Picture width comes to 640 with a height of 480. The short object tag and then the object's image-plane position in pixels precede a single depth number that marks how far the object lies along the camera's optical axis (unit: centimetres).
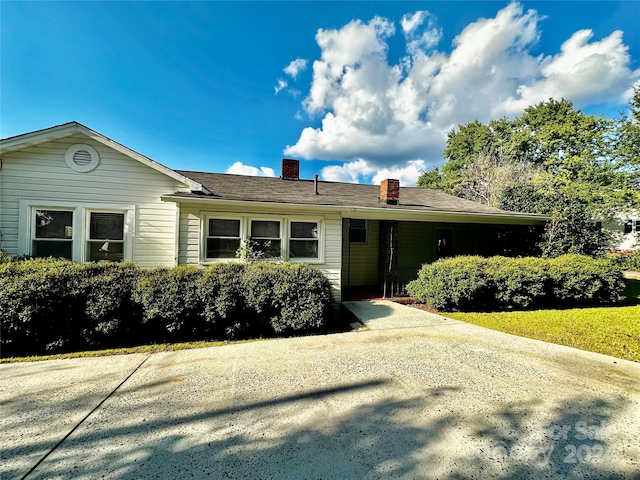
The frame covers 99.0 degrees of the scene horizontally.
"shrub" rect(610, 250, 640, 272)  1903
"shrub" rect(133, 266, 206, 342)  527
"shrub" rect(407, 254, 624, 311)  779
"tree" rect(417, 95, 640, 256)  1060
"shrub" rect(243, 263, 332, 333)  576
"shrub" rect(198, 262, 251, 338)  550
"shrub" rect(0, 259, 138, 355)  465
